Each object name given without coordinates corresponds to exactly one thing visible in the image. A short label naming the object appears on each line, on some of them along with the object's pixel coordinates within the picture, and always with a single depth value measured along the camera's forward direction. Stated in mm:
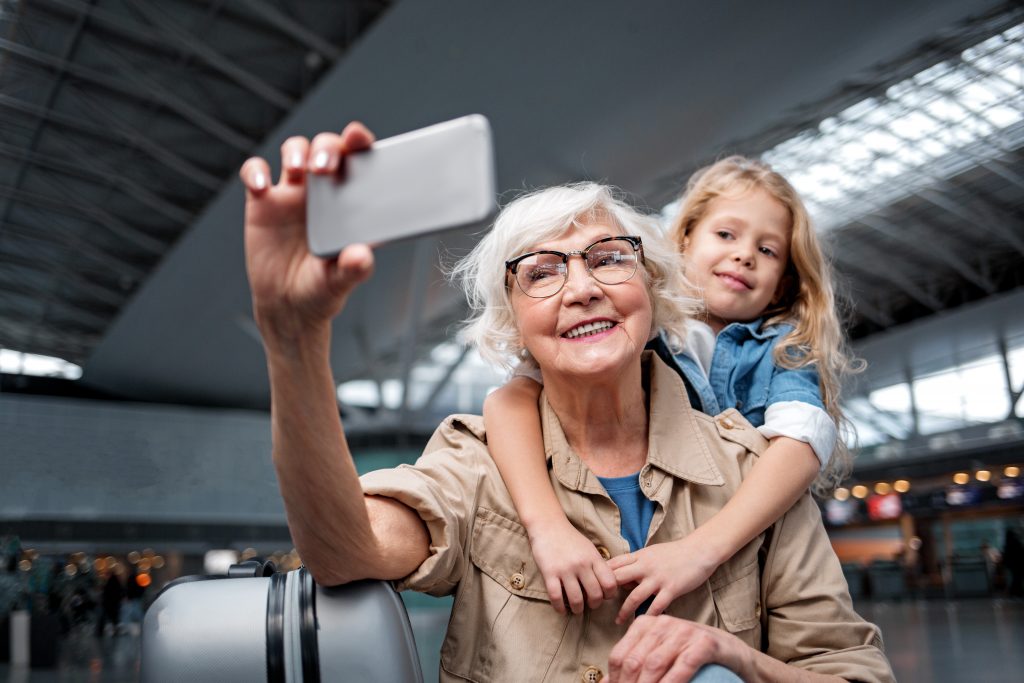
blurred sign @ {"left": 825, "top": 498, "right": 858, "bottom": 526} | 33281
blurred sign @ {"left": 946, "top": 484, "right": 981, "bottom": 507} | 29034
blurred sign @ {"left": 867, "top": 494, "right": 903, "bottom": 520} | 31766
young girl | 1605
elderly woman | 1423
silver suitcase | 1318
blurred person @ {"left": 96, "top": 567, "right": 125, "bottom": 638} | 21781
